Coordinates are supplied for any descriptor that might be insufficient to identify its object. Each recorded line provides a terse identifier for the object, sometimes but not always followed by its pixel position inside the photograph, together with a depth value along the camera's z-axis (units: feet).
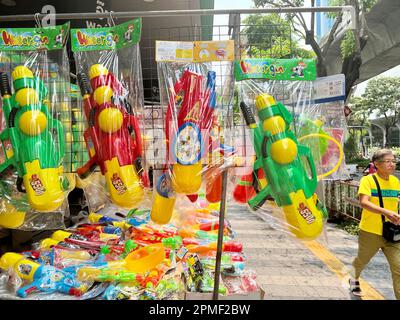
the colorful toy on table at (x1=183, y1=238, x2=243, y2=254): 8.92
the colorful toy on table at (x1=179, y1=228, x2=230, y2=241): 9.71
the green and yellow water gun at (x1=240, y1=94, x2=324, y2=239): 3.92
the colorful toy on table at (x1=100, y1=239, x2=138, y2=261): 8.21
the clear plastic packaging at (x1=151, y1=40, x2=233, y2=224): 3.98
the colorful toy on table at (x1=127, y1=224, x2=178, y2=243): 9.36
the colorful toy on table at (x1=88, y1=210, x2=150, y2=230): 10.51
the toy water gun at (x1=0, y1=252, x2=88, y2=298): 6.41
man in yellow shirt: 8.62
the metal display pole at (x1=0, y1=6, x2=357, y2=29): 4.56
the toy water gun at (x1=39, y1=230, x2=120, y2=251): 8.81
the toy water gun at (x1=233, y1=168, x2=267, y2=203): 4.21
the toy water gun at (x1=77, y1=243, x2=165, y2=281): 6.85
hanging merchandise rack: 4.47
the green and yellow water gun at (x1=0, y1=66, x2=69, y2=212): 3.93
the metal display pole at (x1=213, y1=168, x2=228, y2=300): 4.44
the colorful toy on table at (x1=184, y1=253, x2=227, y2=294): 7.02
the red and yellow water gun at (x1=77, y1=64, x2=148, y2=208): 4.02
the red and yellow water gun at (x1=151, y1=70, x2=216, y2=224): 3.96
